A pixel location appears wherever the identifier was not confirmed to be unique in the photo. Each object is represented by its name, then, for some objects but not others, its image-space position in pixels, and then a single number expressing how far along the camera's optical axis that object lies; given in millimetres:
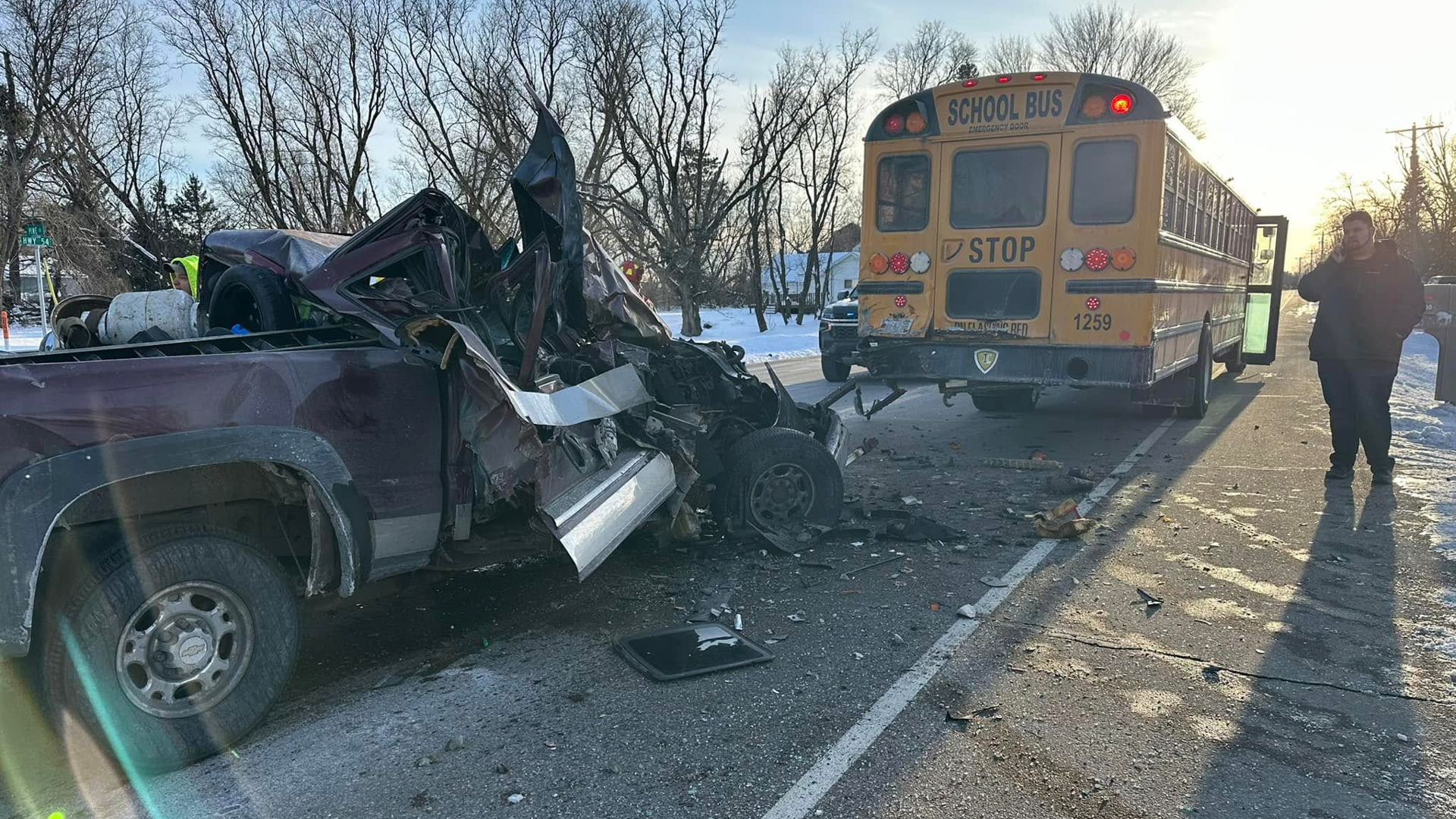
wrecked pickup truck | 2715
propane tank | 3838
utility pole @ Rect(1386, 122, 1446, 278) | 41344
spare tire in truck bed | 3965
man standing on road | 6551
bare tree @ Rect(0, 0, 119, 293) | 22516
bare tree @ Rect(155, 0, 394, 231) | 27344
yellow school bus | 7508
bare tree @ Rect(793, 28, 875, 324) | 38344
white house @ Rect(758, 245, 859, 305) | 78875
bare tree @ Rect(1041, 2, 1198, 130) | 39125
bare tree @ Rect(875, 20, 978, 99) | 37250
